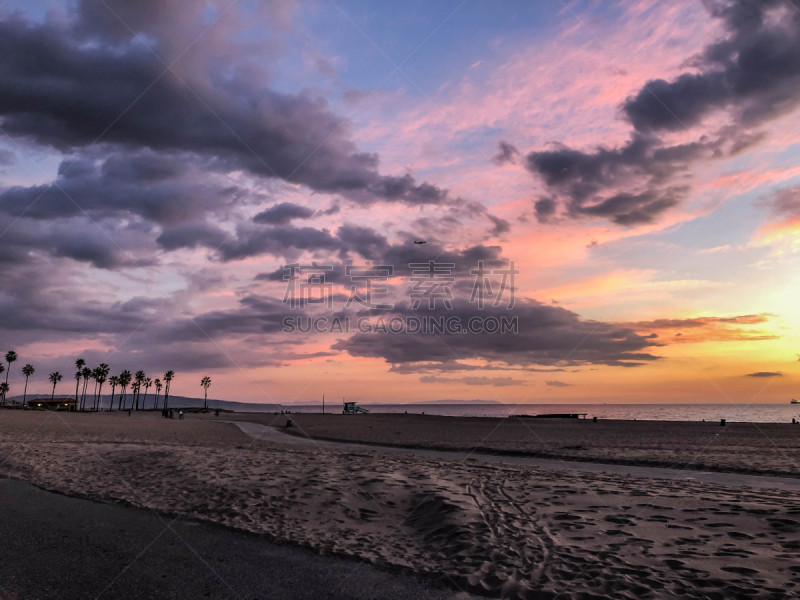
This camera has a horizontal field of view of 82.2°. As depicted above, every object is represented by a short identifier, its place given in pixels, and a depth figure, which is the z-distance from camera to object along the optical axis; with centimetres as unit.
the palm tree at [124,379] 17212
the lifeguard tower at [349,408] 12925
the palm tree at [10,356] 15086
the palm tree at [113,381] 16750
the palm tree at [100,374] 15438
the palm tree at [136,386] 18962
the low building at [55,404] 12538
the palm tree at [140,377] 18585
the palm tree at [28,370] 16012
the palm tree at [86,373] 15725
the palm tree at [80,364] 15750
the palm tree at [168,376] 18750
